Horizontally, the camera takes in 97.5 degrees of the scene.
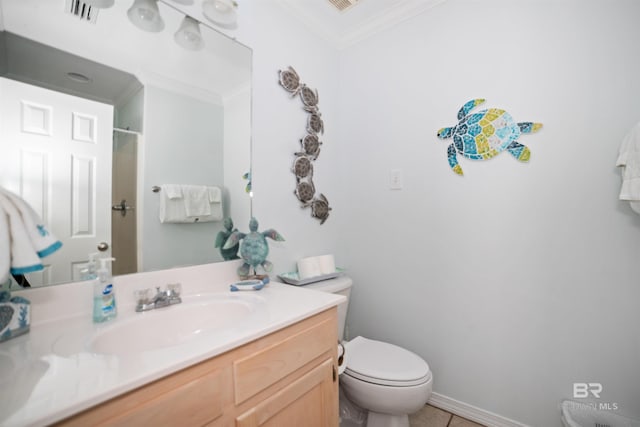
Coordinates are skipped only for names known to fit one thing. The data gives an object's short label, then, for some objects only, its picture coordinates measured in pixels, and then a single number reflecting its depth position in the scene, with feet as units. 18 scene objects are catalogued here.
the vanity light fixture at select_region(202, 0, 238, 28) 4.24
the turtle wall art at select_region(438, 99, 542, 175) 4.56
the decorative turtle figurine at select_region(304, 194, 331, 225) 5.92
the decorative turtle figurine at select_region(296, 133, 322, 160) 5.70
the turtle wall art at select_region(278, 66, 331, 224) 5.49
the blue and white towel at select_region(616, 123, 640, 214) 3.42
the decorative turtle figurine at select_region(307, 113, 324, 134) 5.85
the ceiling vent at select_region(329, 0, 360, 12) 5.52
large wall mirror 2.85
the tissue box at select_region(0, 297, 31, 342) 2.36
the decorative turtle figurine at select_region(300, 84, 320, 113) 5.68
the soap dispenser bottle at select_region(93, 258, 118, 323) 2.87
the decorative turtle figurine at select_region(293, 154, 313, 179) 5.53
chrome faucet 3.22
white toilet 3.98
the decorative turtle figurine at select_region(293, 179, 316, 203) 5.58
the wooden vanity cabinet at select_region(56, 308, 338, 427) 1.85
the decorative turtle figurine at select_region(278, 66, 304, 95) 5.31
